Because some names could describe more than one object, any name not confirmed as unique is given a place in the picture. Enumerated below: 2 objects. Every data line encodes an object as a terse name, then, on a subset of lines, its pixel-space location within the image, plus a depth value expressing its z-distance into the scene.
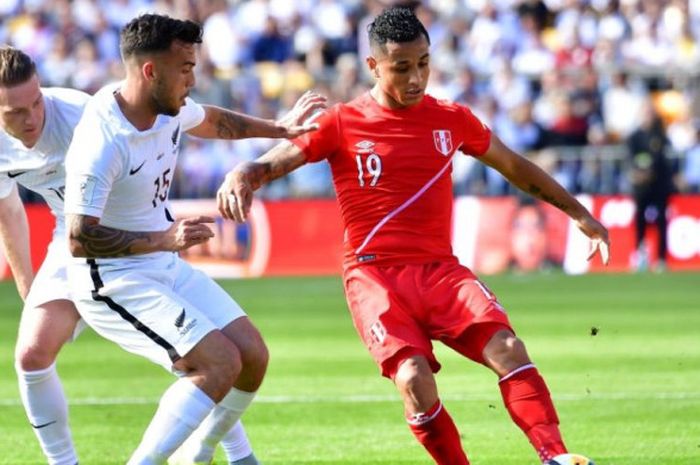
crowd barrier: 49.81
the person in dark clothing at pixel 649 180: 49.25
